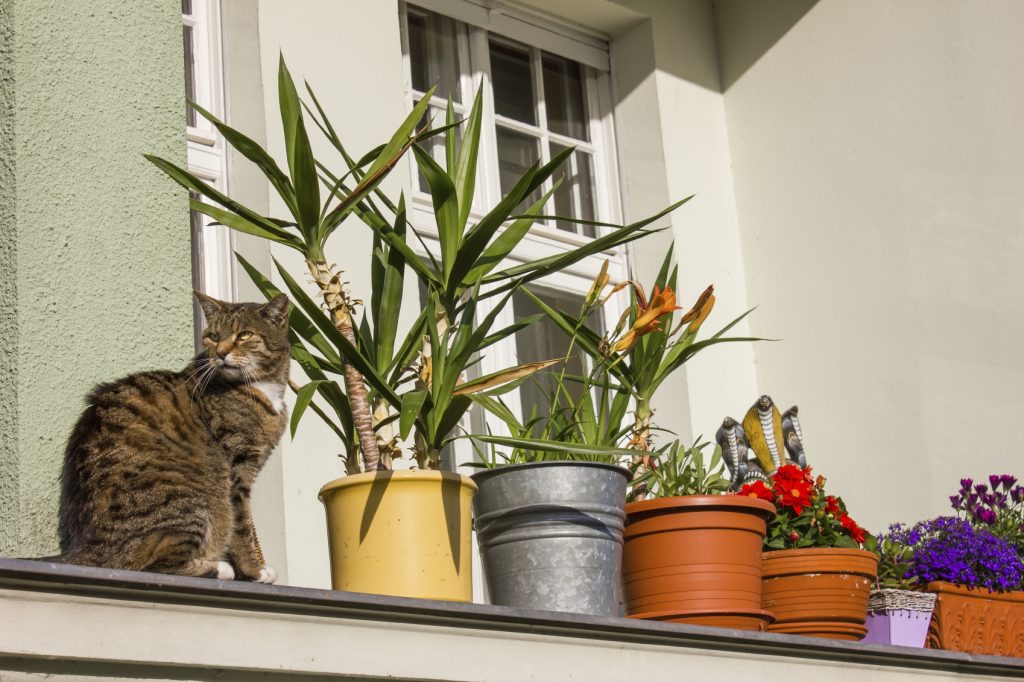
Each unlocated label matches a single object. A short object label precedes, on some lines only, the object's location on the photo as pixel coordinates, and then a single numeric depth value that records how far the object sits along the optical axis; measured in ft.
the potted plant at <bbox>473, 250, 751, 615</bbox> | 7.98
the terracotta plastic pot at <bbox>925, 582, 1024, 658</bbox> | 10.31
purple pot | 10.14
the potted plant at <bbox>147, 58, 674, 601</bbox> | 7.37
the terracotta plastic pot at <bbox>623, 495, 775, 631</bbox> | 8.64
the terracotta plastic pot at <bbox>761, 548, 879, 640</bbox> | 9.41
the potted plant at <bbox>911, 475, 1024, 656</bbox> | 10.35
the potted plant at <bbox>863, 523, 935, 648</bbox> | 10.16
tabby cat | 6.75
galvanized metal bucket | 8.00
